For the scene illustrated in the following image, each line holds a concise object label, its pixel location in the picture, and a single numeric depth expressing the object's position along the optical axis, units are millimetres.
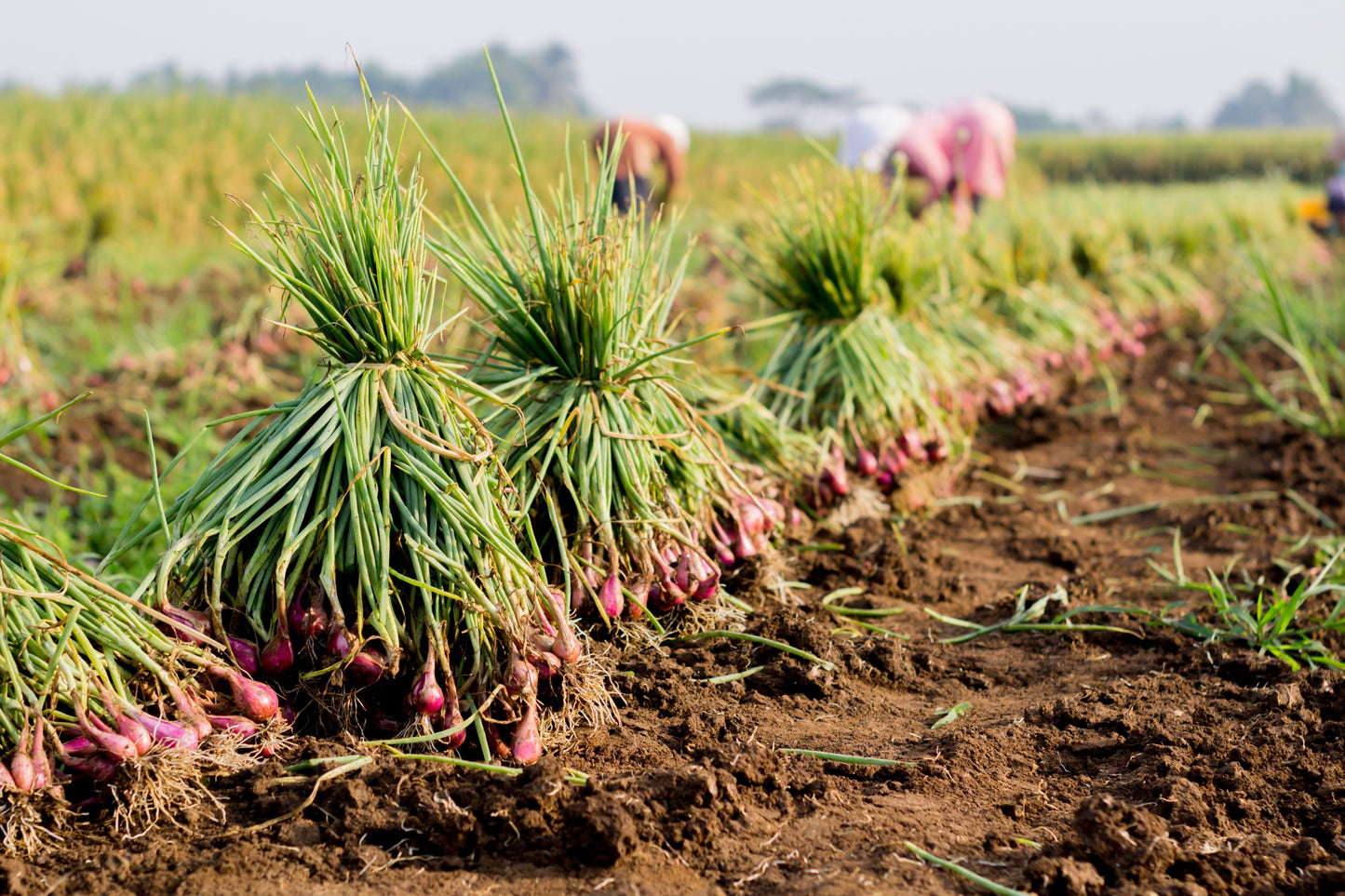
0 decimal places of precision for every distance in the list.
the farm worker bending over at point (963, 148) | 8883
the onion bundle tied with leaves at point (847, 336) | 3635
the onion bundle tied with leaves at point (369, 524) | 1937
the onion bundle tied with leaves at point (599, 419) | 2381
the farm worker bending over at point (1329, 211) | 11242
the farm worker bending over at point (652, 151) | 8289
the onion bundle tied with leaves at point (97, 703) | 1645
